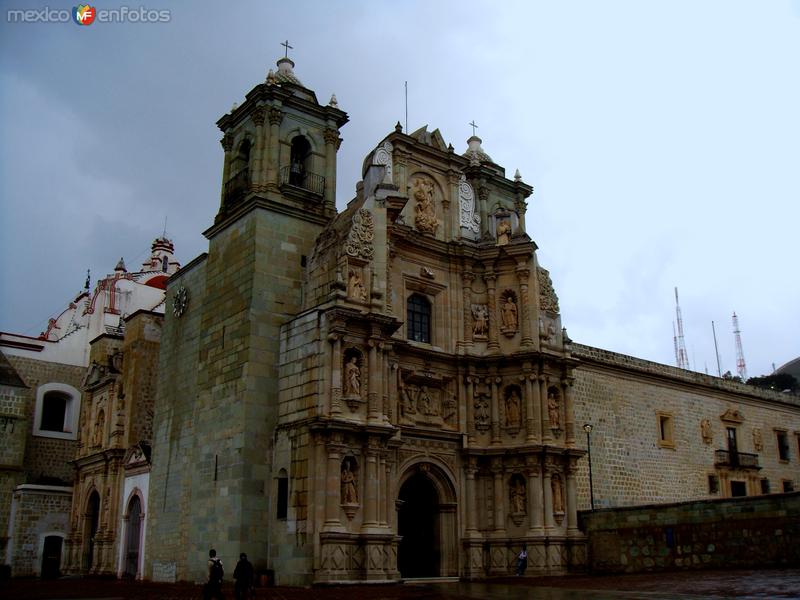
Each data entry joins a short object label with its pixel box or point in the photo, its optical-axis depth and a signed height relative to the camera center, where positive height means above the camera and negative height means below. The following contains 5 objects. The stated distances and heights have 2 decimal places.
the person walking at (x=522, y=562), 23.28 -0.44
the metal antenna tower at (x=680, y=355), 78.62 +17.57
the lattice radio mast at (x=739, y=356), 87.44 +19.37
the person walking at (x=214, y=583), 15.26 -0.65
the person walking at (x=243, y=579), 15.79 -0.60
